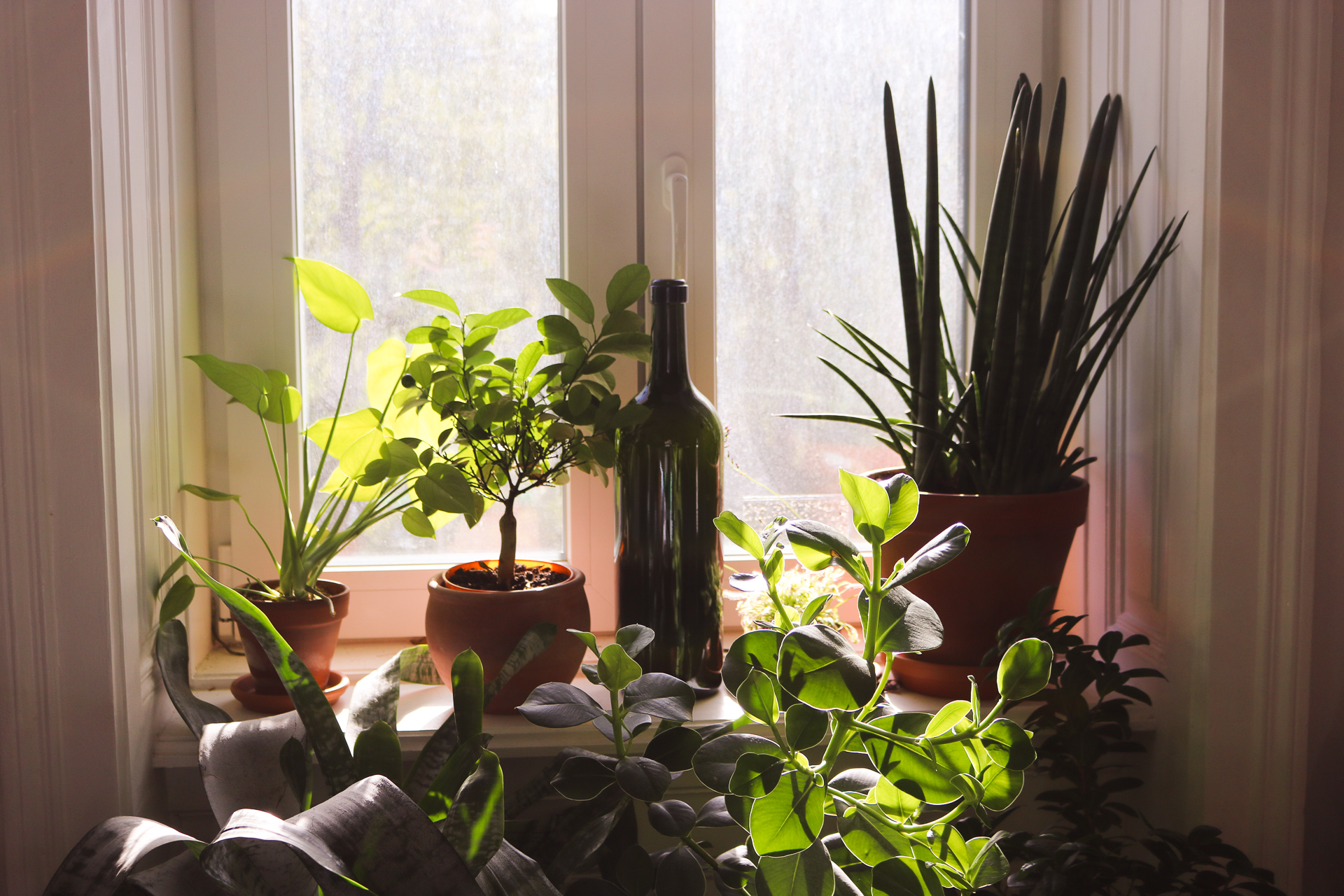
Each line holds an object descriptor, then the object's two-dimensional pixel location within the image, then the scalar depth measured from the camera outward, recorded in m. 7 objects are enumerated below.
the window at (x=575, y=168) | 1.14
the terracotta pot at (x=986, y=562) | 0.95
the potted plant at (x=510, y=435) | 0.94
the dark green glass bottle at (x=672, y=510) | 1.00
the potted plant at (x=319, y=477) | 0.97
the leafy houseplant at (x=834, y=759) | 0.53
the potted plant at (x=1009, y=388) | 0.97
